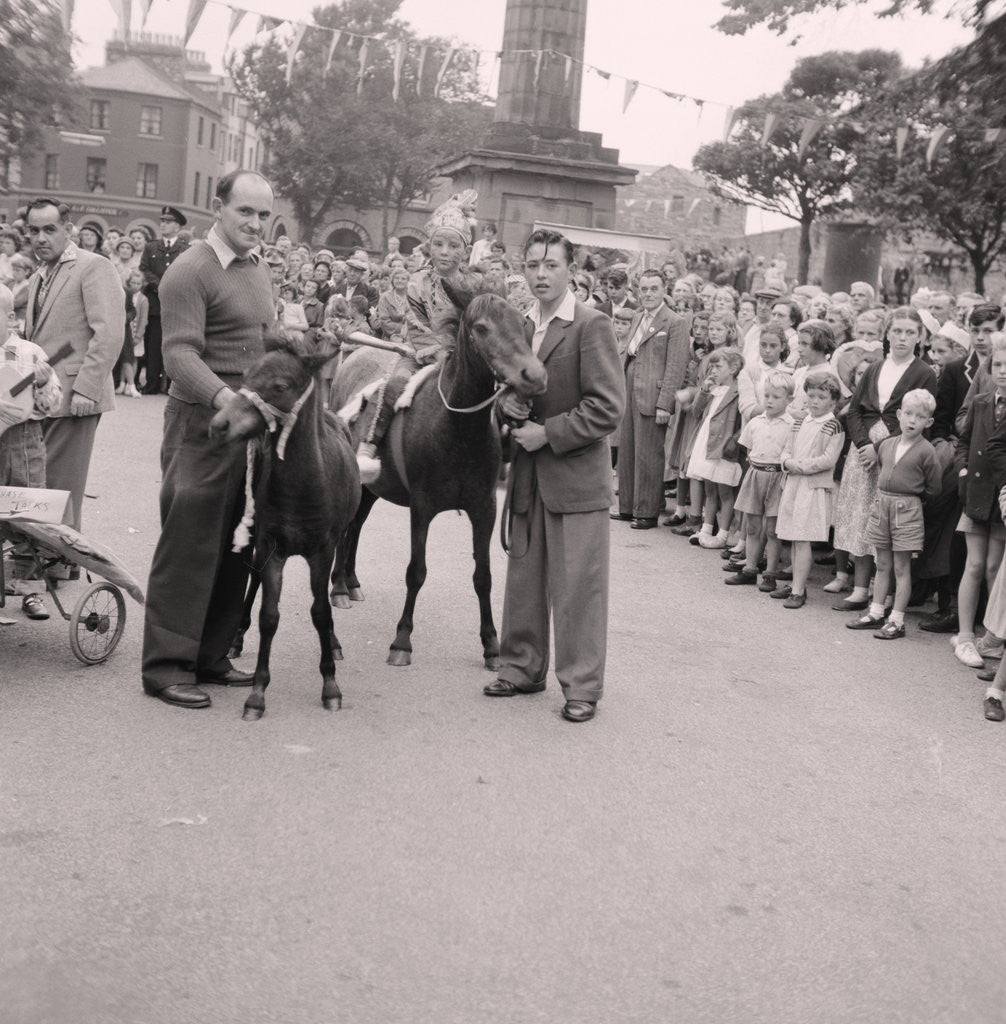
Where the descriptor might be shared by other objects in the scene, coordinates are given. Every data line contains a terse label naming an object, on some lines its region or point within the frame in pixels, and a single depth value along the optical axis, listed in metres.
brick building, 81.75
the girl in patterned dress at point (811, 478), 9.90
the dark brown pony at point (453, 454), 6.79
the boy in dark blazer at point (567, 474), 6.32
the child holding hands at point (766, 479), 10.41
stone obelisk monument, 24.39
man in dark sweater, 6.01
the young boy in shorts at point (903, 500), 9.08
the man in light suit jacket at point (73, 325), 7.95
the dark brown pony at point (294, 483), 5.63
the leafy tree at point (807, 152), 43.19
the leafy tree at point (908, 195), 33.44
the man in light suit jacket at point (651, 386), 12.89
